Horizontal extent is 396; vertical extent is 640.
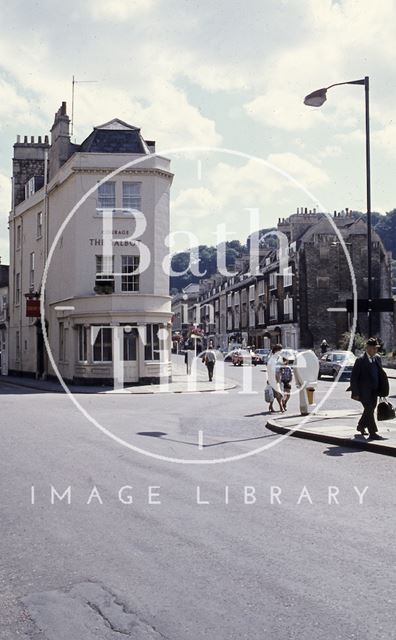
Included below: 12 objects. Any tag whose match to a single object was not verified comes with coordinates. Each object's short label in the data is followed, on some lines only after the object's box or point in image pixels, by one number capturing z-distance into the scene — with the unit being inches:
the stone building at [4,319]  2005.4
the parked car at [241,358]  2355.8
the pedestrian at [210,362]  1460.4
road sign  679.7
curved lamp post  692.7
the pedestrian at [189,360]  1699.3
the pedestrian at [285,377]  788.0
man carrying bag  526.3
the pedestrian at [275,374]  765.3
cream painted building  1350.9
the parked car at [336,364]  1416.1
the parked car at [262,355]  2427.4
